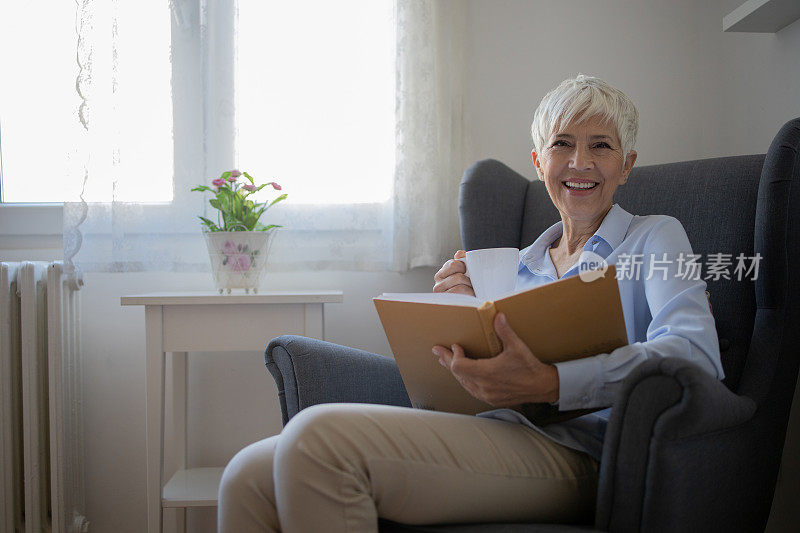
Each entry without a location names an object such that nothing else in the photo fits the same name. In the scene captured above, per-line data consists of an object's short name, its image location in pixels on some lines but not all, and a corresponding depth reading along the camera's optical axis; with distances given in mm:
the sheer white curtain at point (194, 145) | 1699
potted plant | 1590
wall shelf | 1393
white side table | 1485
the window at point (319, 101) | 1781
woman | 797
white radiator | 1603
